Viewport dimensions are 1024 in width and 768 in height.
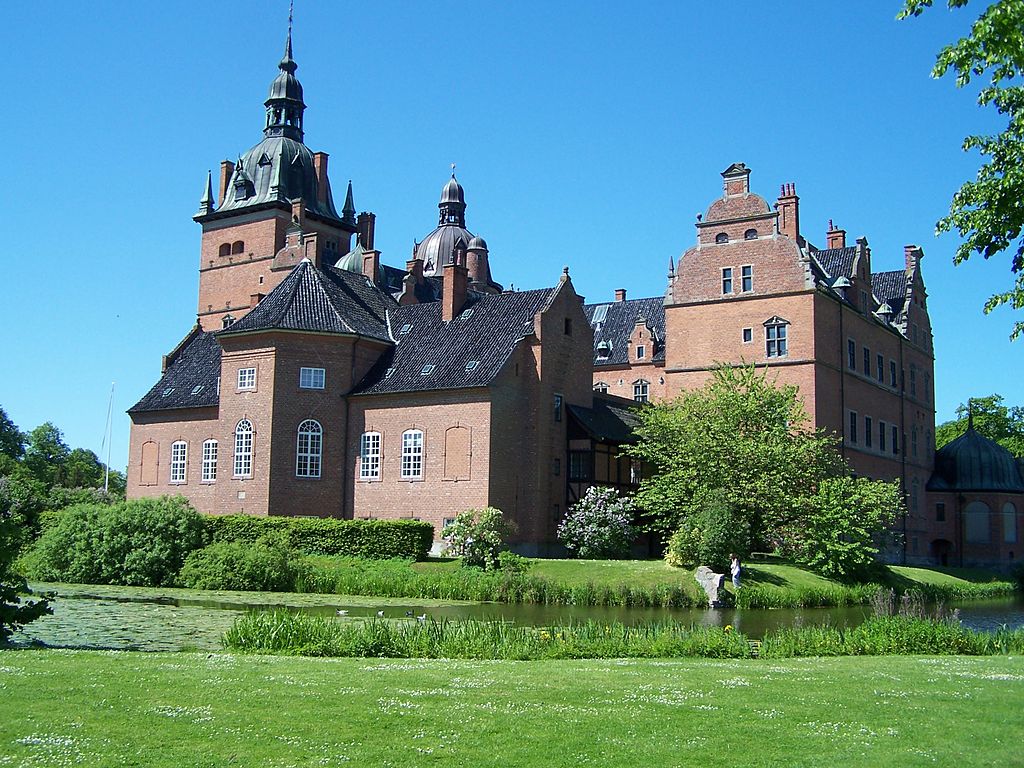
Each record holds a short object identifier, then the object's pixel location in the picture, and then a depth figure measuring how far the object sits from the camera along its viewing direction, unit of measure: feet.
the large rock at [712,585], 104.06
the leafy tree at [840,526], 122.31
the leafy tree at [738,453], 126.93
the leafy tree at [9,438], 296.77
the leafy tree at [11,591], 55.36
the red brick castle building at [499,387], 141.90
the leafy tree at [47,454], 282.36
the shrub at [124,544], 112.06
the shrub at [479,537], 119.55
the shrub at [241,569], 105.50
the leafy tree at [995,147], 39.32
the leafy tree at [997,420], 247.09
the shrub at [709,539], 114.52
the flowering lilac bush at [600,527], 132.46
